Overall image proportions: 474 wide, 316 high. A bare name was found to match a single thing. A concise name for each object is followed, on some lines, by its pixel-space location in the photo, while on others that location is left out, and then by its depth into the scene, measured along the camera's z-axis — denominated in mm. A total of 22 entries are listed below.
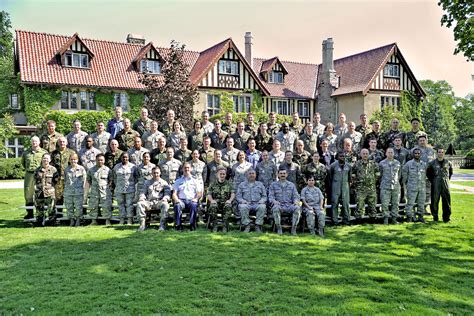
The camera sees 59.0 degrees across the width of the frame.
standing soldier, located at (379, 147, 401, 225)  10742
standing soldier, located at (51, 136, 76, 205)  10508
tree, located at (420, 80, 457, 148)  52688
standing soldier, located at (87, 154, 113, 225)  10242
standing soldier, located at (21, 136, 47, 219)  10430
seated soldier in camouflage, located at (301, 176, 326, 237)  9505
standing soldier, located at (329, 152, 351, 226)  10422
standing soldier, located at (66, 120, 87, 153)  11265
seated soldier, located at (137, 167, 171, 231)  9750
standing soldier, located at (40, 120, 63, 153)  11055
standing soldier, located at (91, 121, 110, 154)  11312
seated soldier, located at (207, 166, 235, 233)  9695
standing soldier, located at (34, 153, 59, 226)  10125
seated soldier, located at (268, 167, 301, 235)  9539
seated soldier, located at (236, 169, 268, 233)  9656
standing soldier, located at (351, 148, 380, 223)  10633
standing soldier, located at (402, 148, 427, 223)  10906
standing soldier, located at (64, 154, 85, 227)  10172
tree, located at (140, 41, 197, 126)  18703
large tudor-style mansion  28234
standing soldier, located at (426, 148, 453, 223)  11018
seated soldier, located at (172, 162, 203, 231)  9742
